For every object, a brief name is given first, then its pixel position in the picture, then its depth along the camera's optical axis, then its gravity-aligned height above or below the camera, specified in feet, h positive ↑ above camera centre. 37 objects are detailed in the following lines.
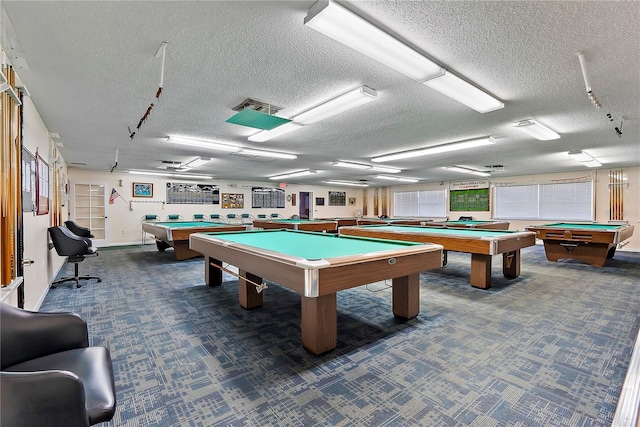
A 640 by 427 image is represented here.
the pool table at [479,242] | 12.92 -1.67
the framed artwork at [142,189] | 31.24 +2.02
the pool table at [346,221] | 36.29 -1.72
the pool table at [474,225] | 23.40 -1.39
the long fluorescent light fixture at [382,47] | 5.31 +3.55
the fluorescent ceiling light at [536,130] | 12.14 +3.60
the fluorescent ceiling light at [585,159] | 19.14 +3.75
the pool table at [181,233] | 19.17 -1.84
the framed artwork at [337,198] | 47.17 +1.68
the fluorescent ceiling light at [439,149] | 15.50 +3.71
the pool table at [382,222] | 31.12 -1.53
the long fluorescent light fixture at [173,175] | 30.06 +3.63
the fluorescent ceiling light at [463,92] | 7.80 +3.54
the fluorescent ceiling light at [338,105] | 9.11 +3.65
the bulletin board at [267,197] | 39.71 +1.50
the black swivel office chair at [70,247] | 13.43 -1.93
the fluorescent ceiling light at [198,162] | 21.07 +3.61
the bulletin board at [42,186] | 11.40 +0.90
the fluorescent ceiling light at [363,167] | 24.08 +3.73
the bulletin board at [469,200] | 35.19 +1.12
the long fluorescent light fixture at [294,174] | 29.30 +3.71
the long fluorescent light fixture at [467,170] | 25.95 +3.76
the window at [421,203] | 39.42 +0.75
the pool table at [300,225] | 26.37 -1.67
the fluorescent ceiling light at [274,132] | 12.96 +3.68
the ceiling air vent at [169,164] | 23.28 +3.68
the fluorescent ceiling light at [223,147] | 15.37 +3.62
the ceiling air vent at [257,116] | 10.18 +3.35
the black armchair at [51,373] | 3.00 -2.21
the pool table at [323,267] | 6.66 -1.61
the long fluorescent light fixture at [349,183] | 39.73 +3.60
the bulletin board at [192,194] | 33.42 +1.69
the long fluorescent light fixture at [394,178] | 33.00 +3.64
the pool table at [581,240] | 17.53 -1.98
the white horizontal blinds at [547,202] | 28.55 +0.79
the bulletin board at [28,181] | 8.84 +0.89
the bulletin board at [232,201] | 37.06 +0.88
